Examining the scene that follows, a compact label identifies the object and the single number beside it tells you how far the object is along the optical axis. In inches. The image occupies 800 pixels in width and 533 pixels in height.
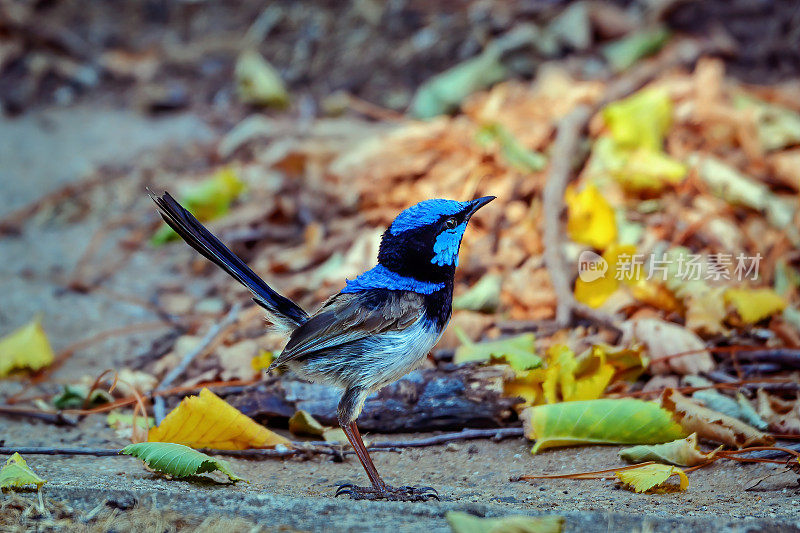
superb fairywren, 236.4
